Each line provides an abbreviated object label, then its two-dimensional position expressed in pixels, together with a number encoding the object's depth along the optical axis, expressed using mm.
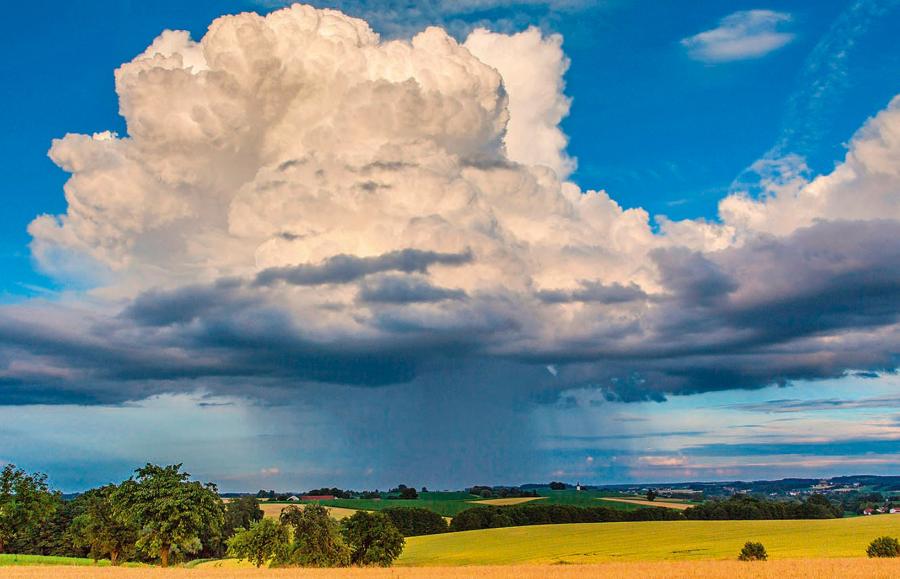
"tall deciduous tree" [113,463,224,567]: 91375
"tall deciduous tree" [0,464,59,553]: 111250
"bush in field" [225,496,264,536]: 168250
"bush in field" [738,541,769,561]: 84012
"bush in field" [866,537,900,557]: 84625
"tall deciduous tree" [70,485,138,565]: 116188
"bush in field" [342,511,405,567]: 97312
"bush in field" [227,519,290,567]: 95875
